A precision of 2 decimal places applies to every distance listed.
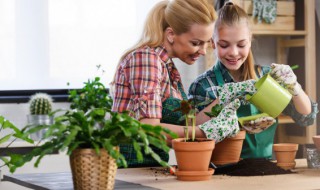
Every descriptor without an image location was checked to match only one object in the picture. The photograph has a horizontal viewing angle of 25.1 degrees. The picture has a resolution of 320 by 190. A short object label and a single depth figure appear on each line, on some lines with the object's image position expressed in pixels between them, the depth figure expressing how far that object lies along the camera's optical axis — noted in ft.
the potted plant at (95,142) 6.08
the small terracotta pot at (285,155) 8.41
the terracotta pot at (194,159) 7.36
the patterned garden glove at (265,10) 14.64
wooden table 6.98
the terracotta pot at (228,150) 8.11
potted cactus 13.70
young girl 9.75
